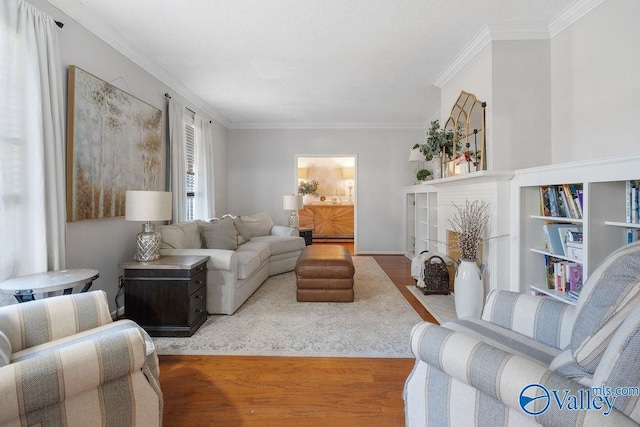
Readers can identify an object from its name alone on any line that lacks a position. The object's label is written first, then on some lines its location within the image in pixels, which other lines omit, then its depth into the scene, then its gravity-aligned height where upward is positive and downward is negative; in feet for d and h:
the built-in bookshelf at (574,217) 6.48 -0.34
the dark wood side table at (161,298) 8.68 -2.56
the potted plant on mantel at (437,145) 12.44 +2.51
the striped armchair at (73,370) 3.35 -2.06
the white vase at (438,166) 13.42 +1.75
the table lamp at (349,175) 31.55 +3.22
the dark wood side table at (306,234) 19.39 -1.77
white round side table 5.89 -1.48
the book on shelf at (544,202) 8.54 +0.04
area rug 7.97 -3.70
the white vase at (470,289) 9.40 -2.64
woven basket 12.37 -2.97
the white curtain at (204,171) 16.33 +1.99
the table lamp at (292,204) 19.86 +0.17
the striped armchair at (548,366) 2.82 -1.88
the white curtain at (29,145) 6.51 +1.49
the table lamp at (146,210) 8.48 -0.04
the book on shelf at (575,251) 7.35 -1.18
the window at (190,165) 15.59 +2.26
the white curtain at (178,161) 13.15 +2.09
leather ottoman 11.48 -2.79
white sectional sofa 10.28 -1.81
